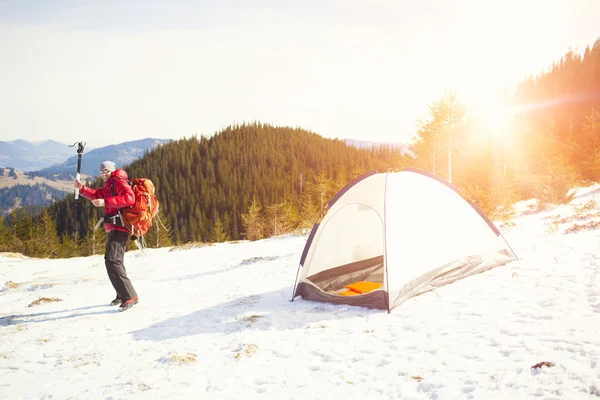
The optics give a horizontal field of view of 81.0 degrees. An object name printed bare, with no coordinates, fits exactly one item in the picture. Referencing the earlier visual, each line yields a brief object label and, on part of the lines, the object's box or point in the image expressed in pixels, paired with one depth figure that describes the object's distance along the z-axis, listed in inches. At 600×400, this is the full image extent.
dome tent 269.4
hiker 271.0
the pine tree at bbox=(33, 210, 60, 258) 2245.3
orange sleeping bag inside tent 297.5
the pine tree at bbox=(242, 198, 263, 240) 2191.3
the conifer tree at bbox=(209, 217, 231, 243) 2504.4
